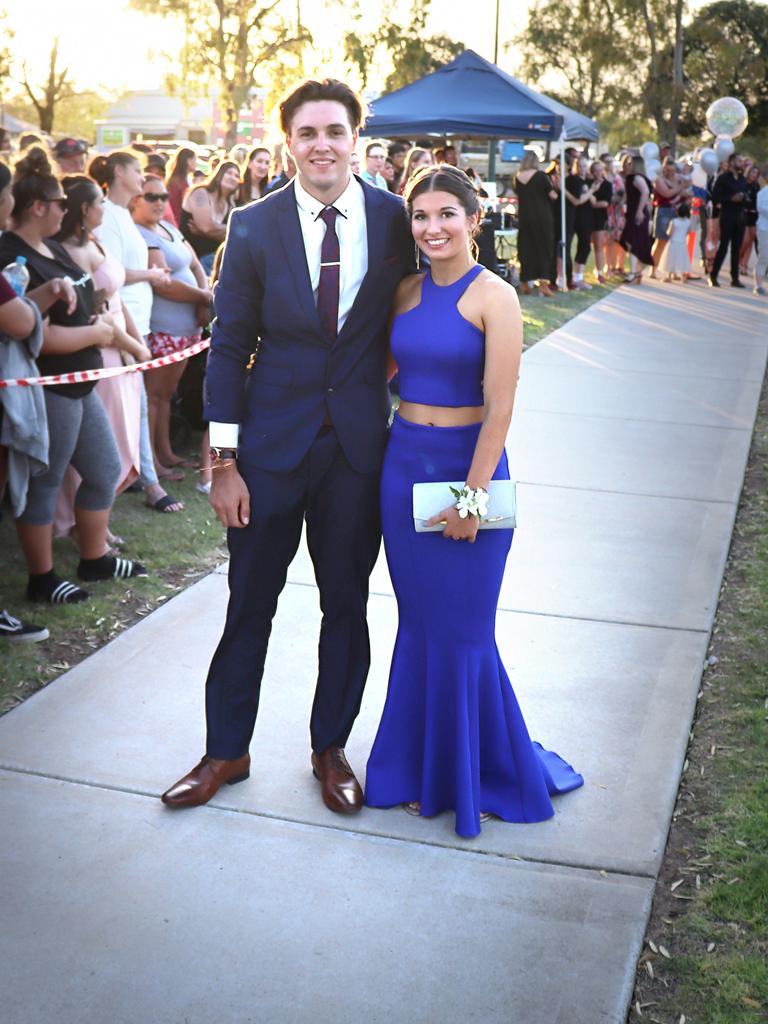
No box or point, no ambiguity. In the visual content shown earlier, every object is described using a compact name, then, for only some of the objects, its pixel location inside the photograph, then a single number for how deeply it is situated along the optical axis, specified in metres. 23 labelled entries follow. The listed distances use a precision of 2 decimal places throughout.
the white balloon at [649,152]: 27.95
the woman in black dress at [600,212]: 18.81
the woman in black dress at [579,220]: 18.11
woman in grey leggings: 5.20
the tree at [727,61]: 48.71
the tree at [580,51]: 47.06
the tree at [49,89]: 46.62
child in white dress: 19.12
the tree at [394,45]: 36.94
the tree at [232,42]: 36.44
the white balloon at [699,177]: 21.59
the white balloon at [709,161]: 22.02
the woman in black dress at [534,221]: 16.53
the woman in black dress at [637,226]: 18.36
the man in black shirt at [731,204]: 17.25
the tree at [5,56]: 42.84
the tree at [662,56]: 45.06
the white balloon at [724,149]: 23.17
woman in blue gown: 3.36
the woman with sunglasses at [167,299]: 7.14
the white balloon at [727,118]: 25.03
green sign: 43.72
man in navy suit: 3.39
